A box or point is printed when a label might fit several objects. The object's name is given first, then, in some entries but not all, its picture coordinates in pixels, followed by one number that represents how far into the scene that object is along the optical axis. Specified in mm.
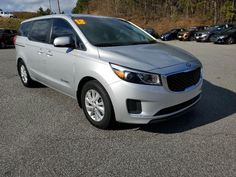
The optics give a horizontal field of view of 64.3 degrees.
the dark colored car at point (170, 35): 22324
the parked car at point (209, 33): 16837
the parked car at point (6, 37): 14104
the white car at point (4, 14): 48358
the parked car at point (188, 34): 20298
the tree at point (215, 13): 29074
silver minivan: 2486
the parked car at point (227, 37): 14597
